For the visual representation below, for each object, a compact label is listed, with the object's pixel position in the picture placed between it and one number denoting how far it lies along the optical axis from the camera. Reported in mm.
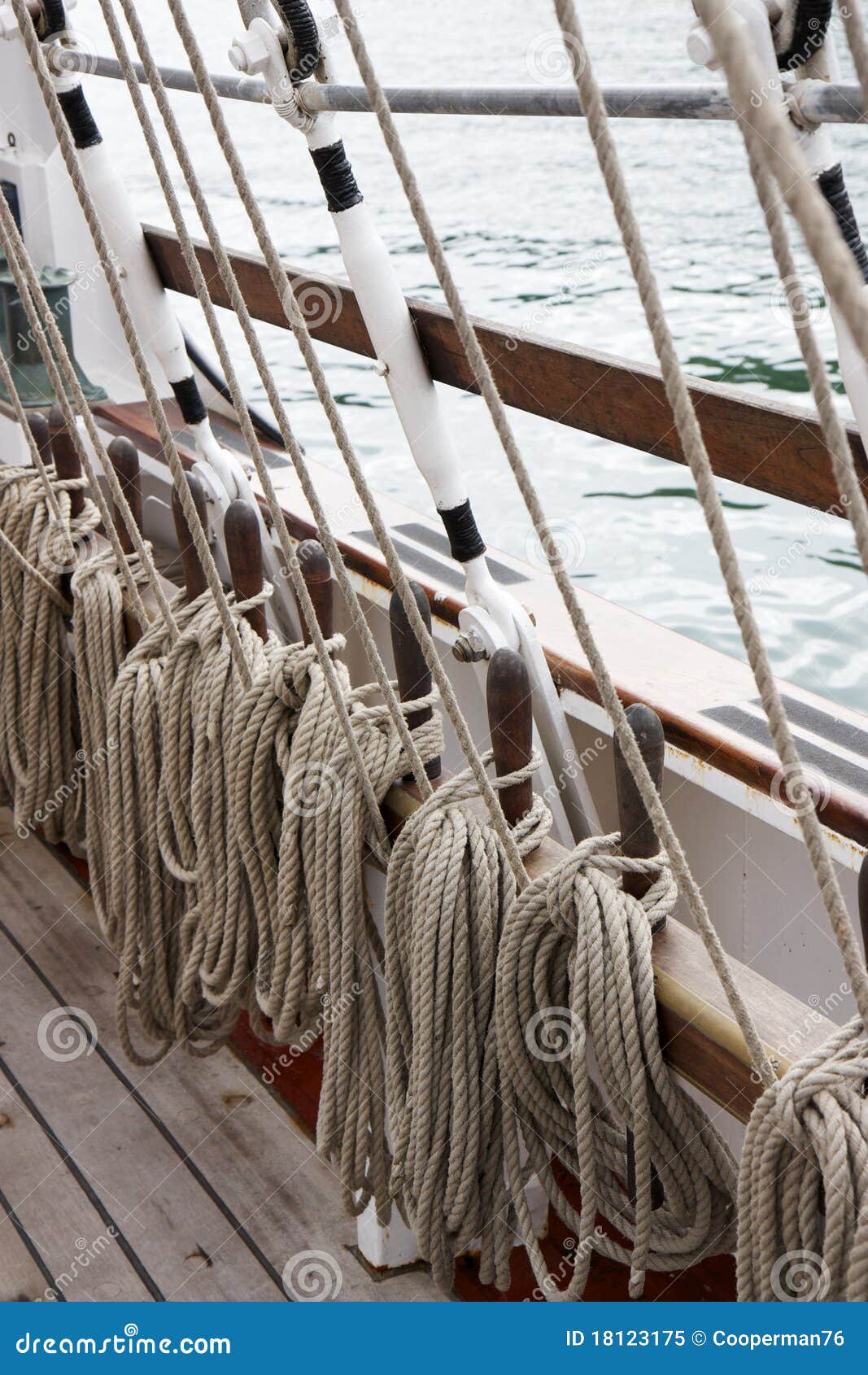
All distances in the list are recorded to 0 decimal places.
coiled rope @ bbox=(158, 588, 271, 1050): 3999
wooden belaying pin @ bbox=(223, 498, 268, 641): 3988
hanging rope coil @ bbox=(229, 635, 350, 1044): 3851
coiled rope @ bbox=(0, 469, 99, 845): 4463
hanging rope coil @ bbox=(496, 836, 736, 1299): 3484
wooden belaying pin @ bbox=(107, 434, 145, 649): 4268
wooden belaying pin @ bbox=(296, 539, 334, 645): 3852
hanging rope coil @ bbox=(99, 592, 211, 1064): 4141
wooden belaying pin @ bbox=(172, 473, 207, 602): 4105
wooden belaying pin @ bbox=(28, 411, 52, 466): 4568
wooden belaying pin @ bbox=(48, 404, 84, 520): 4500
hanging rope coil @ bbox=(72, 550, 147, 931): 4276
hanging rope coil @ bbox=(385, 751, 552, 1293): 3623
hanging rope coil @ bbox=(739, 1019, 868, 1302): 3262
